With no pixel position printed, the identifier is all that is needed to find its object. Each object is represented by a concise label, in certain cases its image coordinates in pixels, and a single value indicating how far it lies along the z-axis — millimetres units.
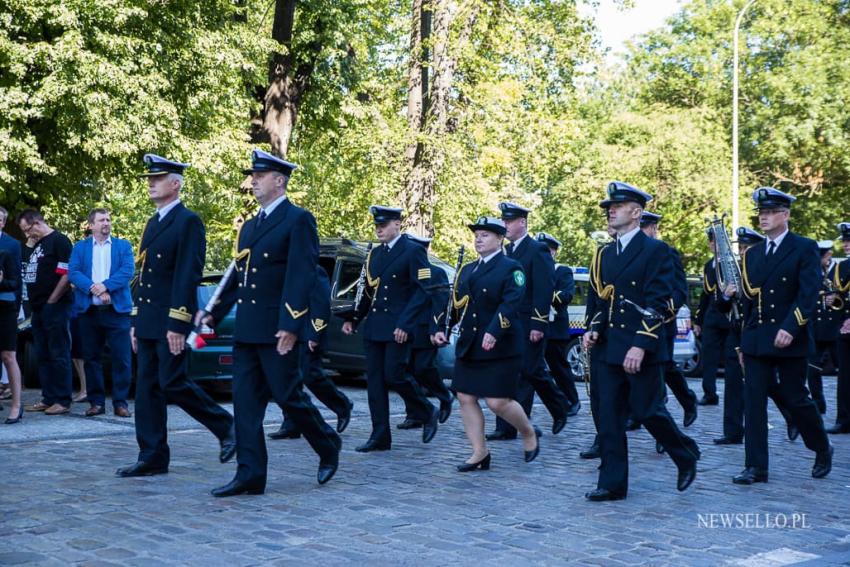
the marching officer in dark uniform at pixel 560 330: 12141
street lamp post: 33781
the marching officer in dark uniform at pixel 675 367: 9367
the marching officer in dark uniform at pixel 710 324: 12266
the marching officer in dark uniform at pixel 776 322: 8125
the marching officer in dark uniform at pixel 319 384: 10234
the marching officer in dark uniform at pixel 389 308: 9555
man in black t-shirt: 11336
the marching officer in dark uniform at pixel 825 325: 12070
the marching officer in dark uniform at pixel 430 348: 10359
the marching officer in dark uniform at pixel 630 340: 7314
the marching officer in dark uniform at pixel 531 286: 10070
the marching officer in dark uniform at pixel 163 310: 7590
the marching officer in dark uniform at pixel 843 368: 11375
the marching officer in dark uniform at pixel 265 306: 7195
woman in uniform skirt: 8414
